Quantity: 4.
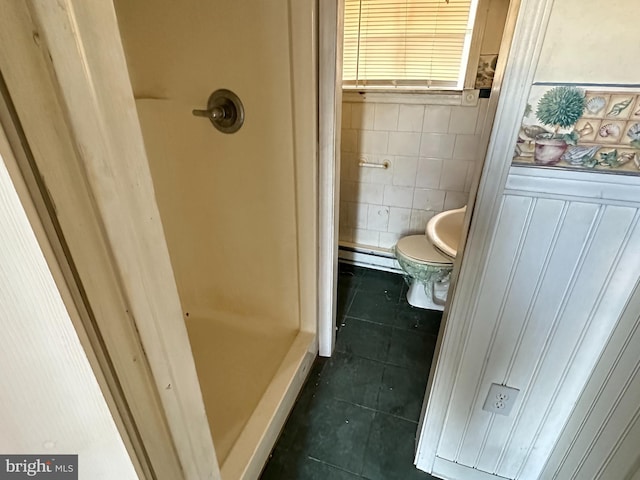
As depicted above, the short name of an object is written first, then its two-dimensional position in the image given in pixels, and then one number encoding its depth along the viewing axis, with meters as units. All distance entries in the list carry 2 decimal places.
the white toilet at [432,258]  1.64
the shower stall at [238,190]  1.10
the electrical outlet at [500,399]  0.93
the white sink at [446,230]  1.56
